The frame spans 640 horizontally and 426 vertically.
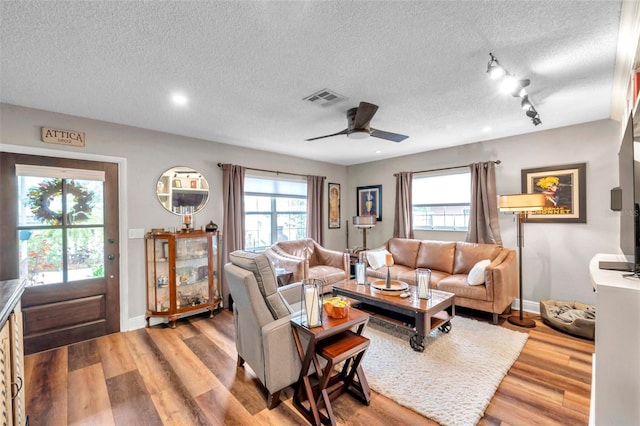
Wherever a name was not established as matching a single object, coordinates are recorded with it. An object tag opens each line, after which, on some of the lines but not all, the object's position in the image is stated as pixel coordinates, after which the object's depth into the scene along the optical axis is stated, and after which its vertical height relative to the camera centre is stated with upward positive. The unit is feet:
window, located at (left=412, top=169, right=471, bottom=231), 15.17 +0.62
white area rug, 6.53 -4.56
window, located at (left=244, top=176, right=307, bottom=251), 15.55 +0.15
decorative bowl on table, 6.56 -2.30
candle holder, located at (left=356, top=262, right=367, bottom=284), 11.45 -2.53
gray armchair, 6.39 -2.59
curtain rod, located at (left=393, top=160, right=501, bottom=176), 13.60 +2.37
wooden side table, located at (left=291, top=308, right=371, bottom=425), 5.90 -3.29
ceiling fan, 9.08 +3.04
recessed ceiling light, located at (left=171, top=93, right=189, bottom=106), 8.54 +3.63
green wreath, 9.61 +0.53
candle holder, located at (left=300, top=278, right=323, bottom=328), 6.12 -2.04
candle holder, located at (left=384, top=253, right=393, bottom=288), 10.30 -1.90
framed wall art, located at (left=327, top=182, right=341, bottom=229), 19.69 +0.50
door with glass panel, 9.25 -1.04
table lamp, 17.26 -0.59
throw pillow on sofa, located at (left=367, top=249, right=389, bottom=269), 14.75 -2.53
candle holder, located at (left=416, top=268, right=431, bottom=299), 9.78 -2.62
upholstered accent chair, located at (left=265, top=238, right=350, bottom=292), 13.07 -2.55
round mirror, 12.19 +1.09
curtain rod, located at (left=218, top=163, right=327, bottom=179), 14.04 +2.40
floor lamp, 10.44 +0.11
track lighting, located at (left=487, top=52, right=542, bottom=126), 6.47 +3.29
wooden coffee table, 8.86 -3.26
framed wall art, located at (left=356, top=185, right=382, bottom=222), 18.78 +0.76
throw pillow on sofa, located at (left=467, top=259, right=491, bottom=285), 11.40 -2.63
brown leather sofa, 11.12 -2.79
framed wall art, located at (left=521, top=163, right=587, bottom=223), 11.53 +0.86
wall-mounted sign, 9.50 +2.77
